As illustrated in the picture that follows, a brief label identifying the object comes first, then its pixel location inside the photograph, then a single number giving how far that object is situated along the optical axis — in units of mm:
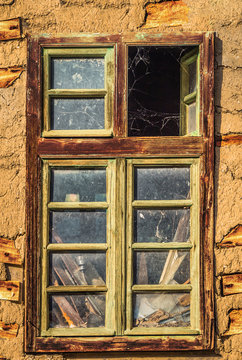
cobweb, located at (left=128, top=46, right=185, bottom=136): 6742
